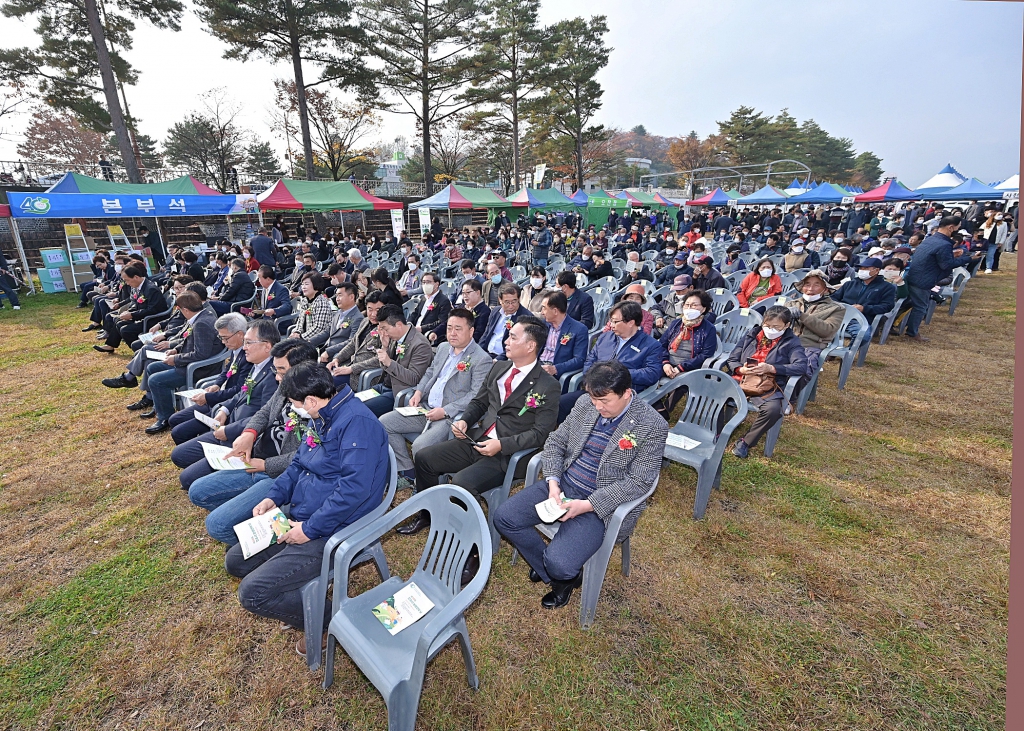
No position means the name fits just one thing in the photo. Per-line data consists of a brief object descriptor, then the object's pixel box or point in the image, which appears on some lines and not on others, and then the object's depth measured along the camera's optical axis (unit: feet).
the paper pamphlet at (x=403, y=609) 7.22
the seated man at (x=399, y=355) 14.38
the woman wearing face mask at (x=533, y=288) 23.64
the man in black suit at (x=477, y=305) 18.49
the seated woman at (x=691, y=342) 15.35
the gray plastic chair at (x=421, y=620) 6.33
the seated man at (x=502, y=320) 17.24
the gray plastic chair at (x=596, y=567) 8.46
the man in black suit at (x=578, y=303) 20.27
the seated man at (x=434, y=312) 20.12
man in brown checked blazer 8.67
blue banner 37.27
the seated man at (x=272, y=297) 25.30
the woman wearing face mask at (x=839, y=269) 26.22
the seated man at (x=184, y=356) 16.63
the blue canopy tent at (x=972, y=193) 53.55
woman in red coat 21.68
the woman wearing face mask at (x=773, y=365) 13.94
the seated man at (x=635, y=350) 14.21
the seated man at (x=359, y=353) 16.19
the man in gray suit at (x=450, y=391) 12.84
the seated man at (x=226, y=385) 13.74
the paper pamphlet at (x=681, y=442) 11.93
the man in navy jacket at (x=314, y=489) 7.83
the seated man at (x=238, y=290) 27.71
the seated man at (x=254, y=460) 9.35
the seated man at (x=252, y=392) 12.23
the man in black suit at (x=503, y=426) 10.75
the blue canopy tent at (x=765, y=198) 77.51
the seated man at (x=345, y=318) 18.85
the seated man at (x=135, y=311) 24.84
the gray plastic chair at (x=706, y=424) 11.46
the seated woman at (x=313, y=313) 19.71
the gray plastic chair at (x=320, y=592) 7.79
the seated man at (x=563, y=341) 15.74
